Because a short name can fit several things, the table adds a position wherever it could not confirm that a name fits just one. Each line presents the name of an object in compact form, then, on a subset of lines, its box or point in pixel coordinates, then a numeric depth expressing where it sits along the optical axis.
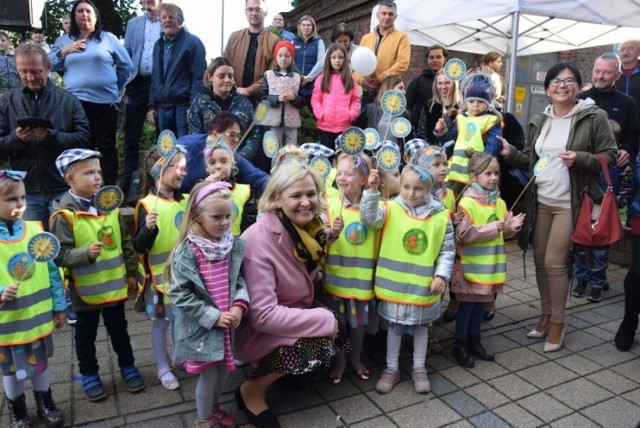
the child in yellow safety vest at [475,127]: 3.96
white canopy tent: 5.74
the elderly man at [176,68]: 5.23
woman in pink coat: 2.77
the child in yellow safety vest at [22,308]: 2.57
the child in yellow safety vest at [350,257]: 3.25
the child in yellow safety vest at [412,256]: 3.15
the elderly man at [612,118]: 4.89
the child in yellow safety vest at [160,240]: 3.10
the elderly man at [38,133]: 3.54
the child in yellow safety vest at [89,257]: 2.87
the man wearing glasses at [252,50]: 5.79
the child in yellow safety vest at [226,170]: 3.46
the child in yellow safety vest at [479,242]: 3.45
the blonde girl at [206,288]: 2.55
